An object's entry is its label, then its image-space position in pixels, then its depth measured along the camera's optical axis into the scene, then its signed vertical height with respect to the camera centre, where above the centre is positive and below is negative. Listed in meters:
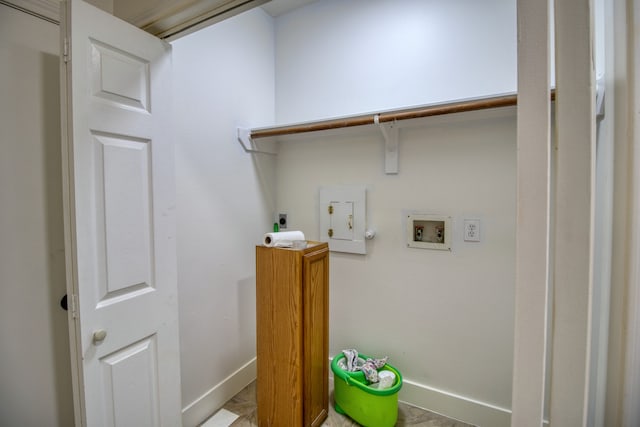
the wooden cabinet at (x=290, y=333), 1.51 -0.72
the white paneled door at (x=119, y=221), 0.94 -0.06
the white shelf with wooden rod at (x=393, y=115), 1.36 +0.50
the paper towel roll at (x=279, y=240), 1.60 -0.21
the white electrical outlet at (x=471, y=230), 1.66 -0.16
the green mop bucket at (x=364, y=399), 1.58 -1.14
